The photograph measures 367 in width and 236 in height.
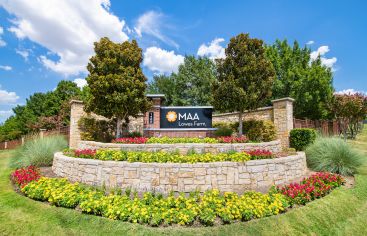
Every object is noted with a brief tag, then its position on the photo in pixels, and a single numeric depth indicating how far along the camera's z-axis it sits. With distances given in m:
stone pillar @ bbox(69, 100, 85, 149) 11.18
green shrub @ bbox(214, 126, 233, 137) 11.94
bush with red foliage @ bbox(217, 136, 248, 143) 9.16
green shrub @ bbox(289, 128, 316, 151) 9.59
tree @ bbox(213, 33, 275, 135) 10.55
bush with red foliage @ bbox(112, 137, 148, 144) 9.19
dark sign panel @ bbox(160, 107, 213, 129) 13.23
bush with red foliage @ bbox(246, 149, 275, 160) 6.72
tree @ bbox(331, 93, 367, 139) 15.58
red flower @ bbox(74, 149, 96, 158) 7.15
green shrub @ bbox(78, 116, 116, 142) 11.20
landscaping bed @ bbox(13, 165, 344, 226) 4.32
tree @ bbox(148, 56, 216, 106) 27.28
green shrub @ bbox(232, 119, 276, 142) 10.84
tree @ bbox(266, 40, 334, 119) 19.23
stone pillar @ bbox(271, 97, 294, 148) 10.75
